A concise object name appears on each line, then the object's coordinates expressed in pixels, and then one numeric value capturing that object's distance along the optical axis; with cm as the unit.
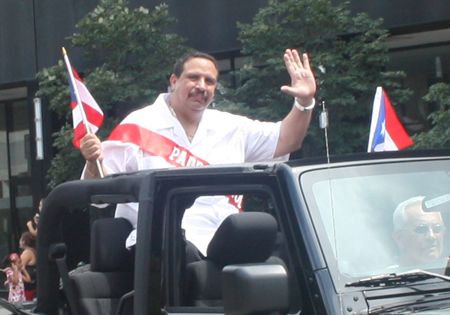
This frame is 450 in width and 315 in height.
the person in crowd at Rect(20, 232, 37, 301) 1245
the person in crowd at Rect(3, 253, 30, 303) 1235
